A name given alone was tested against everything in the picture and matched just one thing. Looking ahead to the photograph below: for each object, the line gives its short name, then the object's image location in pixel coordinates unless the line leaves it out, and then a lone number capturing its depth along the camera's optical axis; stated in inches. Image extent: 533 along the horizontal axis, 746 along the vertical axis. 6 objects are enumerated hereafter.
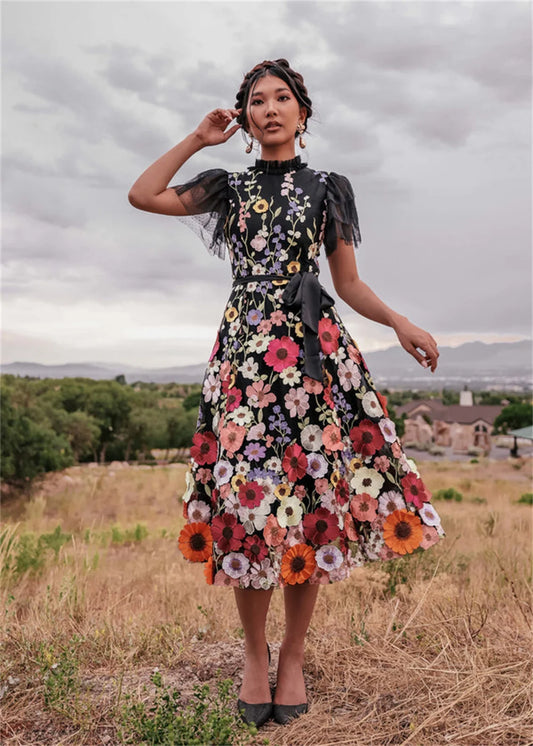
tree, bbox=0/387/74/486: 719.1
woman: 104.1
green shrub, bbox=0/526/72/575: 203.3
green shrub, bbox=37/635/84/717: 113.0
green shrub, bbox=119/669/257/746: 94.4
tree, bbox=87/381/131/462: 1194.6
